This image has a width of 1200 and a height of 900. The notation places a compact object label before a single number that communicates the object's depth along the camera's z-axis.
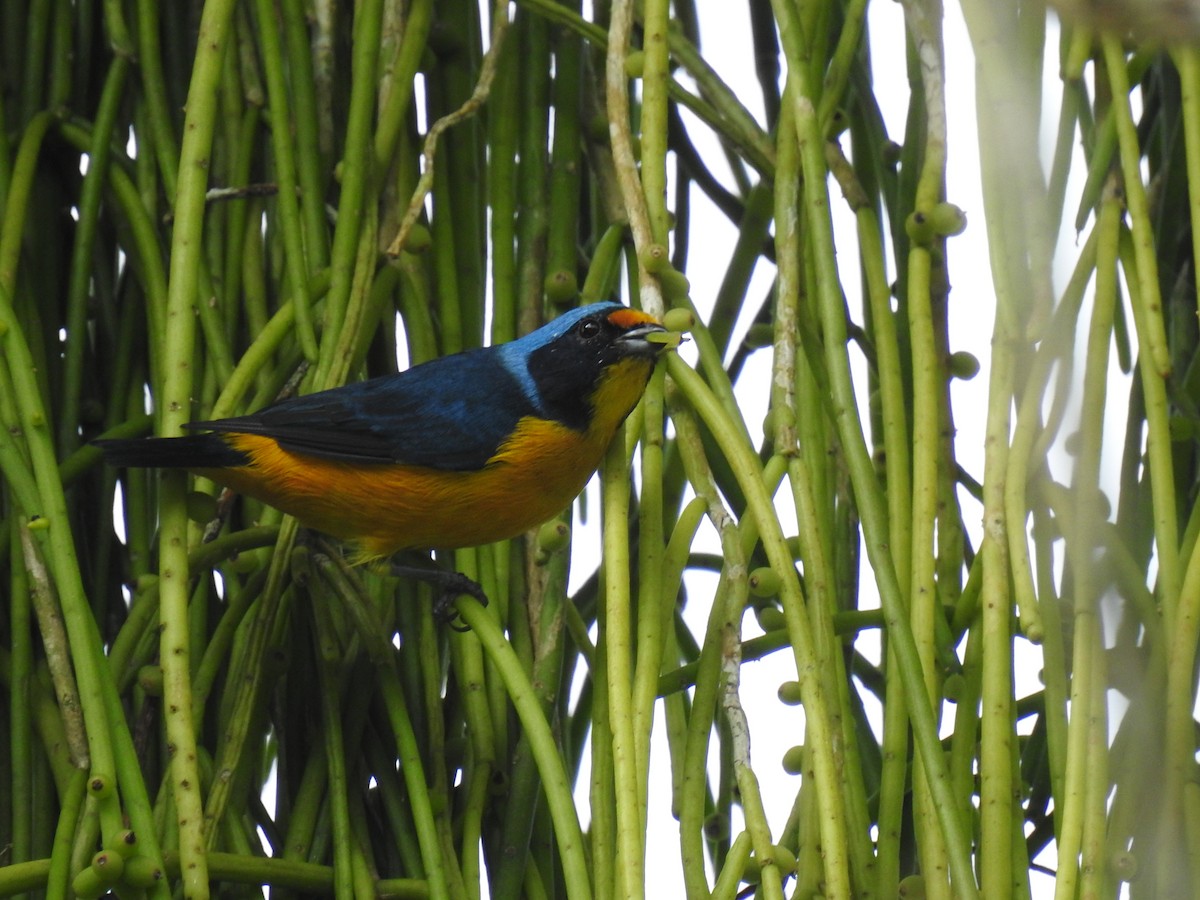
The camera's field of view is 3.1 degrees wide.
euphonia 3.95
